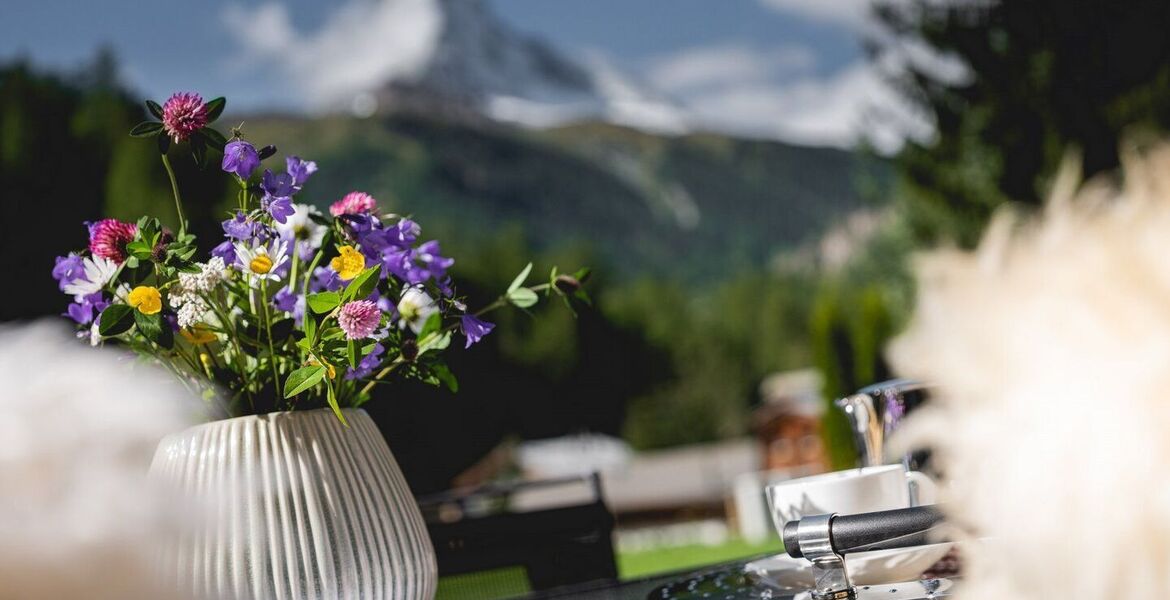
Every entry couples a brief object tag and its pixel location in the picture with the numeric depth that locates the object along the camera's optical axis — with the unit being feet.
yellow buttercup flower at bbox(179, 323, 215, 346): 3.24
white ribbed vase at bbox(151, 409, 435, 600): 2.87
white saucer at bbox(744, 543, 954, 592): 3.27
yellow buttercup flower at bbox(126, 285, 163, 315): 3.02
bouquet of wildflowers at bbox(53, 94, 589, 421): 3.06
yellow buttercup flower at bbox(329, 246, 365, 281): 3.16
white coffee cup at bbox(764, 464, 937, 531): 3.43
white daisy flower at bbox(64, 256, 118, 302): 3.27
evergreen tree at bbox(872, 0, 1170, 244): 29.66
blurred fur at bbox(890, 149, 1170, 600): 1.35
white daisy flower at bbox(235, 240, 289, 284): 3.11
